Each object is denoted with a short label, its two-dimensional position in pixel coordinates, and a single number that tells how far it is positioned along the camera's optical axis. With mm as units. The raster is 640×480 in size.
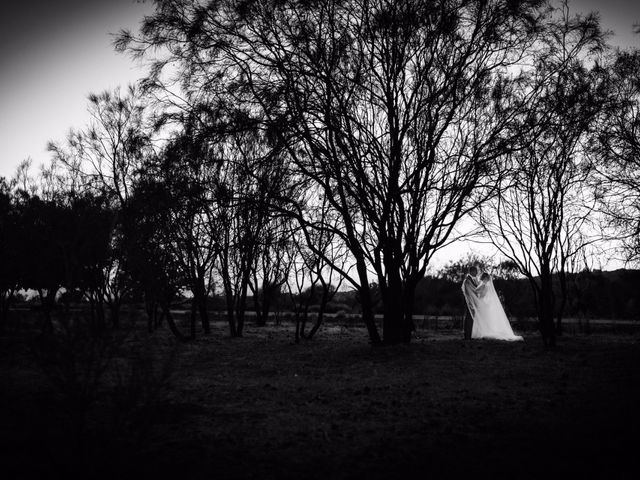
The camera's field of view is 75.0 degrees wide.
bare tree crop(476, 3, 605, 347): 10625
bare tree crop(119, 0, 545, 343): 9961
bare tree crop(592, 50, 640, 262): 12031
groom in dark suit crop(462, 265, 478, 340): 16438
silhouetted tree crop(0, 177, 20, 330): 18516
